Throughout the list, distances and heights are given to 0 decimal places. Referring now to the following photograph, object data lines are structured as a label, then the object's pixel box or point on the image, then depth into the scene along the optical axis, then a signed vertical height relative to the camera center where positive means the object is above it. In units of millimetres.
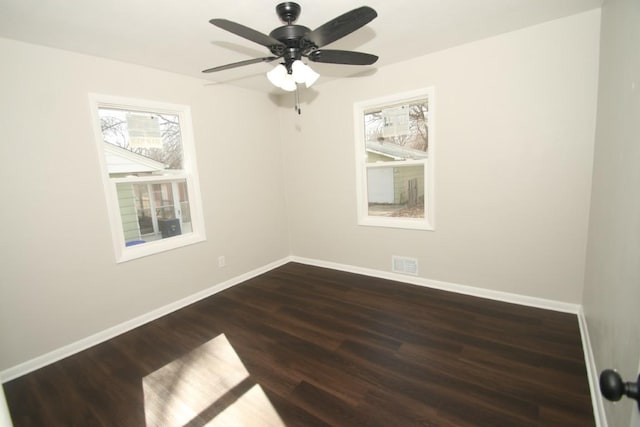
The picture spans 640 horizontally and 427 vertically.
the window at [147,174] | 2645 +169
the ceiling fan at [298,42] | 1516 +841
